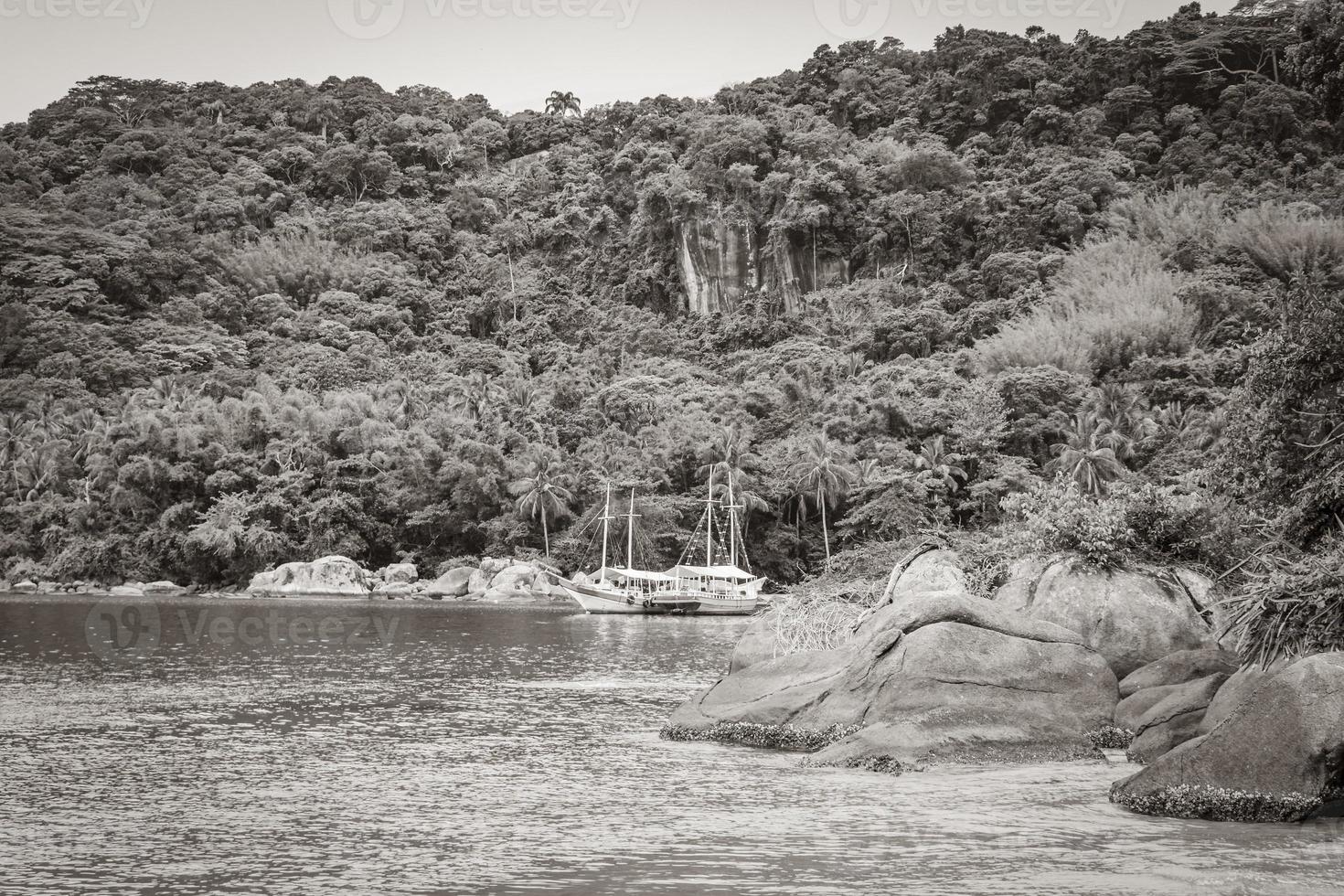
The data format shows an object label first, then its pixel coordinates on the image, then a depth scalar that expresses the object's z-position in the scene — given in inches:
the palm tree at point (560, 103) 7534.5
